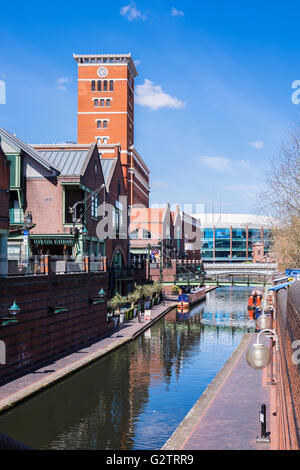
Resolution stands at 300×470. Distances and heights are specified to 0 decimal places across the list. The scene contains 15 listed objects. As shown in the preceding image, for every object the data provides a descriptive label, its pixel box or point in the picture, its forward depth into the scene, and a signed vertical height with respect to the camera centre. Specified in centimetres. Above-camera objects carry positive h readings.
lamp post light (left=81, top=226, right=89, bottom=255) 4227 +110
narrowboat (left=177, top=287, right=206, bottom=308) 7050 -702
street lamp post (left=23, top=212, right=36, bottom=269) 3247 +142
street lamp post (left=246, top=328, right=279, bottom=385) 1123 -224
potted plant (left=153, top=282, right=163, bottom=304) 7094 -557
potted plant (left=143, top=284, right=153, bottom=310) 6398 -536
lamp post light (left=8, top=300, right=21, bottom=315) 2434 -265
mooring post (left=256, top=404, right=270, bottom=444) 1650 -569
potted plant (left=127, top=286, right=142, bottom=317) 5478 -516
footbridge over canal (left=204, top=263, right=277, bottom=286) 8534 -405
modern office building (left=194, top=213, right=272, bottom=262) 18200 +286
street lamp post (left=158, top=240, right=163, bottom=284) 8324 -290
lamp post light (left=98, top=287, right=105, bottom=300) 3977 -321
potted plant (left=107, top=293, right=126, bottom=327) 4809 -526
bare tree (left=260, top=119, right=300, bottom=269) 3281 +180
